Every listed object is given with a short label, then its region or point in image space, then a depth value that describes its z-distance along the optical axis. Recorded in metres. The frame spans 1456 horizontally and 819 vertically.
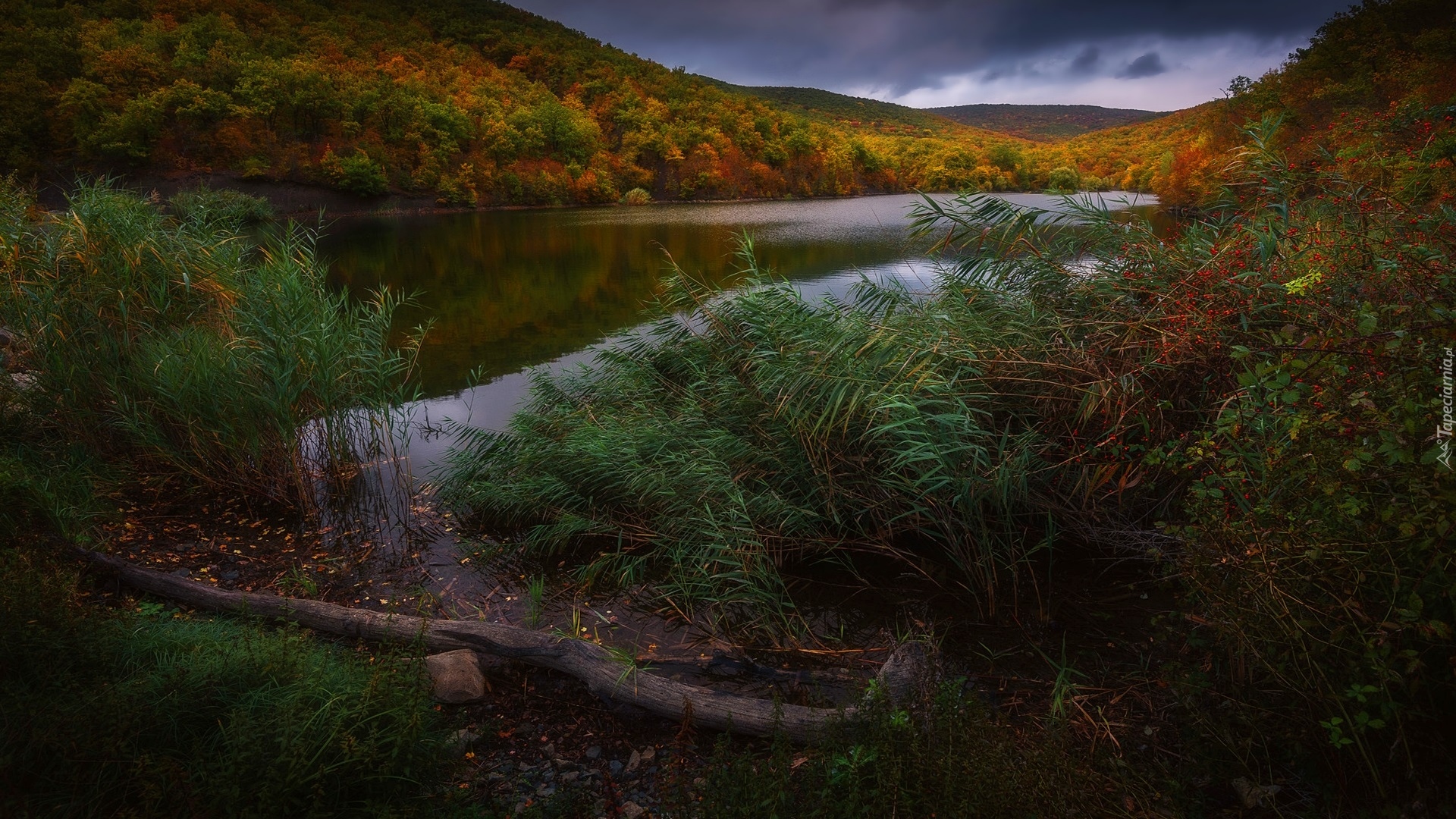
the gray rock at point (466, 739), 3.15
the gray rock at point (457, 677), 3.52
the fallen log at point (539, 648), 3.19
